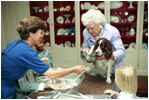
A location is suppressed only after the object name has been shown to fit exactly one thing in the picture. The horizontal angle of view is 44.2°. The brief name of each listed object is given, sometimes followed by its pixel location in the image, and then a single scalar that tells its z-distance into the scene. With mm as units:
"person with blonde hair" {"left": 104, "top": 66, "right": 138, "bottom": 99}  1100
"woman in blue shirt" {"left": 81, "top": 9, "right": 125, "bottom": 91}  1662
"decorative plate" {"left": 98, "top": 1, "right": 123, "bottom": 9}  3844
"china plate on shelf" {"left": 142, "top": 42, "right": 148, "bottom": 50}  3753
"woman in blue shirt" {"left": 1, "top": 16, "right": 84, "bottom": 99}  1237
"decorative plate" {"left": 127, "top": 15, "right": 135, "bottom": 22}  3846
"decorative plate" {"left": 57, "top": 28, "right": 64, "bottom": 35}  4258
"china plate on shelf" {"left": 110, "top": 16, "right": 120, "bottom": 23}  3871
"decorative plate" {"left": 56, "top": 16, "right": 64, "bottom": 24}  4211
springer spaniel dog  1529
